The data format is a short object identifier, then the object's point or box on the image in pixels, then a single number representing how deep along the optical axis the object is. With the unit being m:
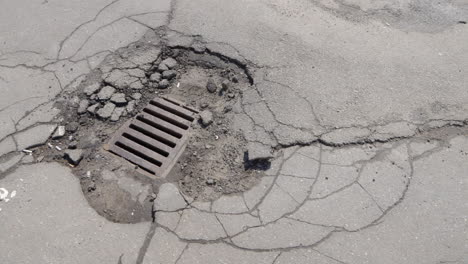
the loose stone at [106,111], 3.53
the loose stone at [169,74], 3.80
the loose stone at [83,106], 3.55
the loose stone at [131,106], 3.58
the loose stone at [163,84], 3.75
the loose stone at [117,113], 3.54
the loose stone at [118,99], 3.60
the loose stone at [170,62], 3.89
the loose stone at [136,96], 3.66
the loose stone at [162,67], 3.85
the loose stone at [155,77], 3.78
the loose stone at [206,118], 3.49
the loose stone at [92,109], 3.56
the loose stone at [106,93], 3.62
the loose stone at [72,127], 3.45
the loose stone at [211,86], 3.72
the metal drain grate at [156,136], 3.30
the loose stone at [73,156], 3.24
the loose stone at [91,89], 3.65
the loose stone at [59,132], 3.40
